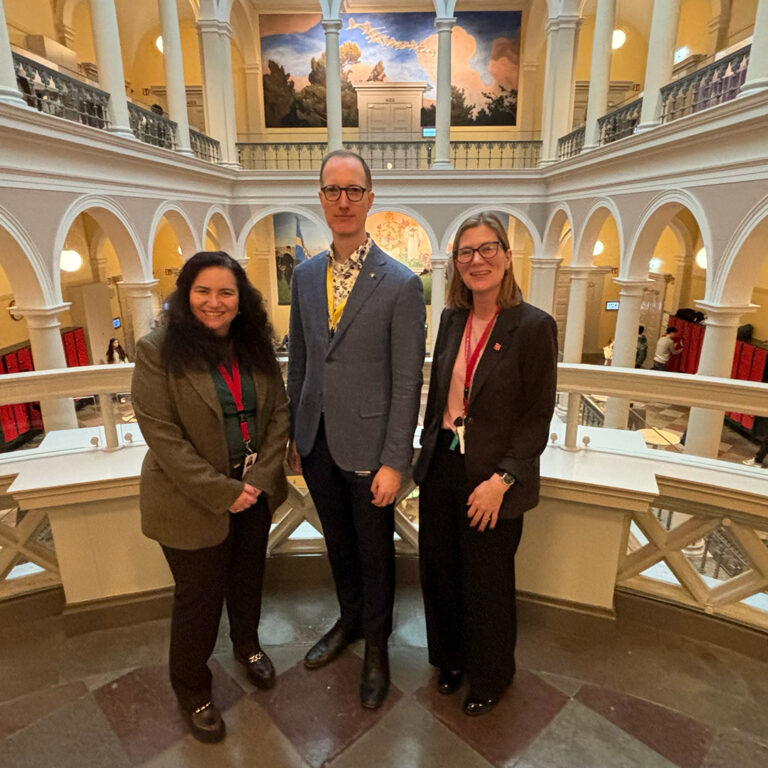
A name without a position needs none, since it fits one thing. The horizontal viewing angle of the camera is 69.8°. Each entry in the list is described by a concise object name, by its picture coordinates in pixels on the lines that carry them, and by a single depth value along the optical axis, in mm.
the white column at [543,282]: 15133
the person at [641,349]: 13750
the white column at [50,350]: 7512
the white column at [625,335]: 9602
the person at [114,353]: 12102
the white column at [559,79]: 13039
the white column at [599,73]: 10719
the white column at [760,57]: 5973
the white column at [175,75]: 10977
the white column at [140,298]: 10102
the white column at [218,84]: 13281
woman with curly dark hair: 1825
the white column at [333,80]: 13416
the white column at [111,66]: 8781
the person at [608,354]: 12586
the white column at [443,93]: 13586
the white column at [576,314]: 12445
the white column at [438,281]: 15062
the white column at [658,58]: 8516
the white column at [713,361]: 7152
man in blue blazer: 1923
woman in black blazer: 1843
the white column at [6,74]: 6246
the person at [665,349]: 11844
